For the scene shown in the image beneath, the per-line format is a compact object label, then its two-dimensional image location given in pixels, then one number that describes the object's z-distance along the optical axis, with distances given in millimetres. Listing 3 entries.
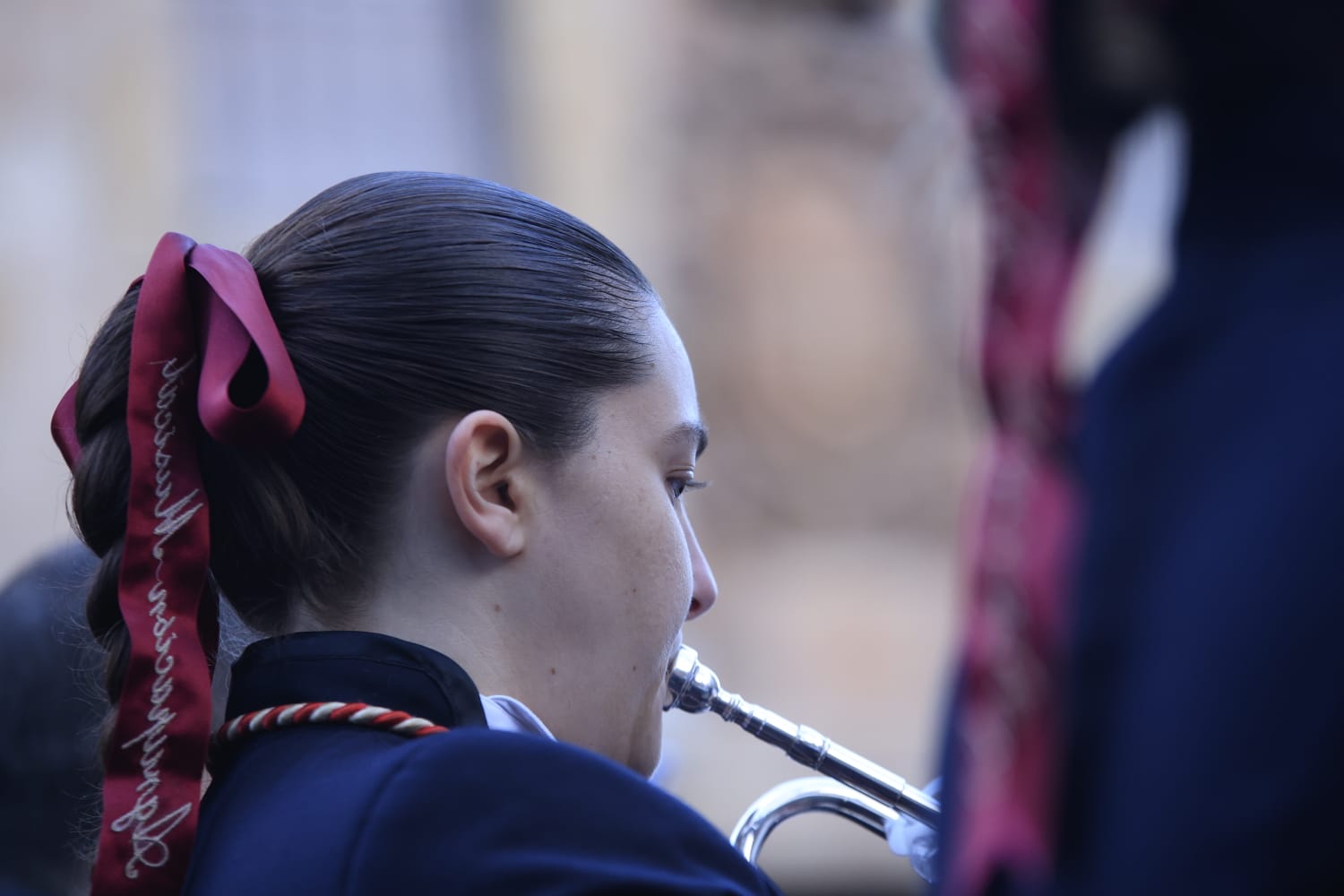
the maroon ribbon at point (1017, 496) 3464
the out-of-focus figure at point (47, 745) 4262
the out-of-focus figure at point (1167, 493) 3109
